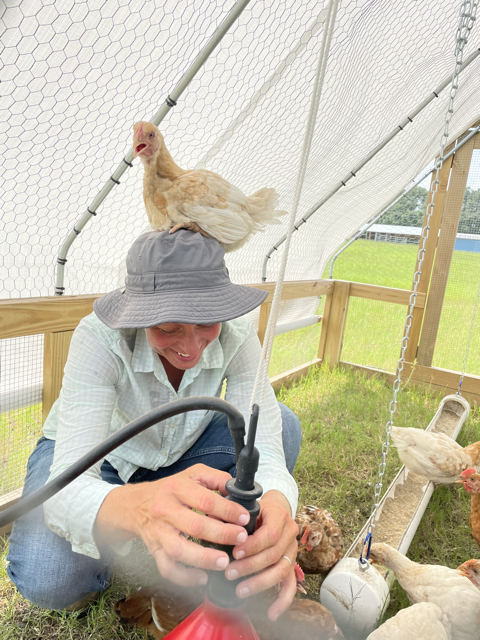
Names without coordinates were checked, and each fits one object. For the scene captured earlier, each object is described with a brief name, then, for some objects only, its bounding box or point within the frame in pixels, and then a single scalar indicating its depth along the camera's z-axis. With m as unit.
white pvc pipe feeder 1.02
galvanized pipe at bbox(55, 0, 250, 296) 1.15
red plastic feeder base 0.47
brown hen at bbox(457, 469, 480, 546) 1.44
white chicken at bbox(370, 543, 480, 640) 1.01
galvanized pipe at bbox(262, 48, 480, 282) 1.96
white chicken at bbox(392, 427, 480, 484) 1.64
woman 0.56
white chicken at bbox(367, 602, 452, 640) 0.89
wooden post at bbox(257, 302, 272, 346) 2.35
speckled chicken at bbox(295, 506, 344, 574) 1.18
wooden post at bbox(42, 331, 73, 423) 1.42
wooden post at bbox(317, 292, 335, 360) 3.21
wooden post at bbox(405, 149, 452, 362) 2.76
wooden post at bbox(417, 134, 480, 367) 2.70
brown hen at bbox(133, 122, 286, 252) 1.20
